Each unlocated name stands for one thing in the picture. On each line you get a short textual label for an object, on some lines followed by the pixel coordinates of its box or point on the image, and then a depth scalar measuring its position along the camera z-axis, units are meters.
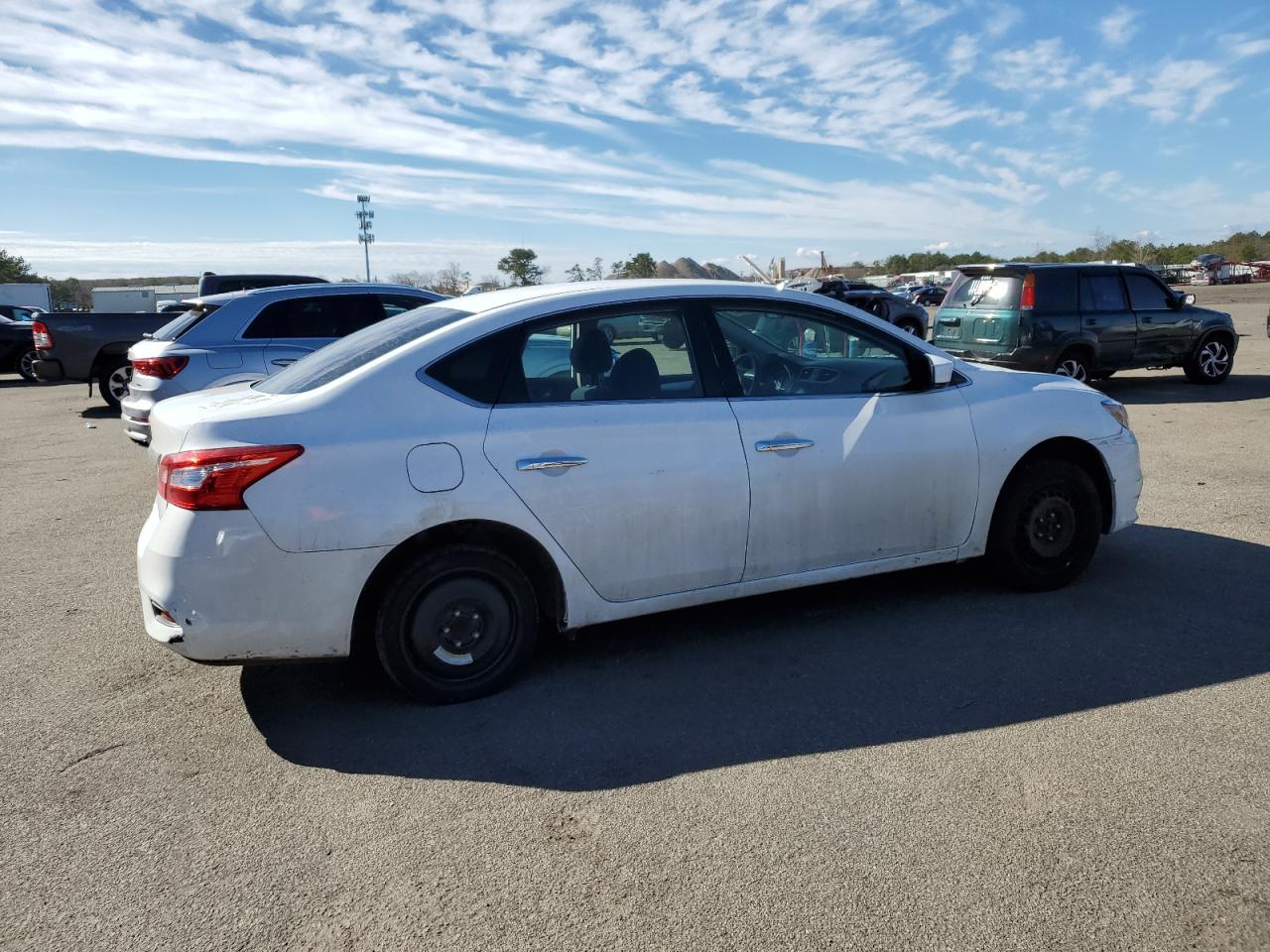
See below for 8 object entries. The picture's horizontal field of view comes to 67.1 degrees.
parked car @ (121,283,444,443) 8.91
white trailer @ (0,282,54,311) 56.31
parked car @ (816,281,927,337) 22.56
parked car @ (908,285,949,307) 56.91
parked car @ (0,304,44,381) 21.52
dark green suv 12.02
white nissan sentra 3.54
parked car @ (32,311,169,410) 14.25
